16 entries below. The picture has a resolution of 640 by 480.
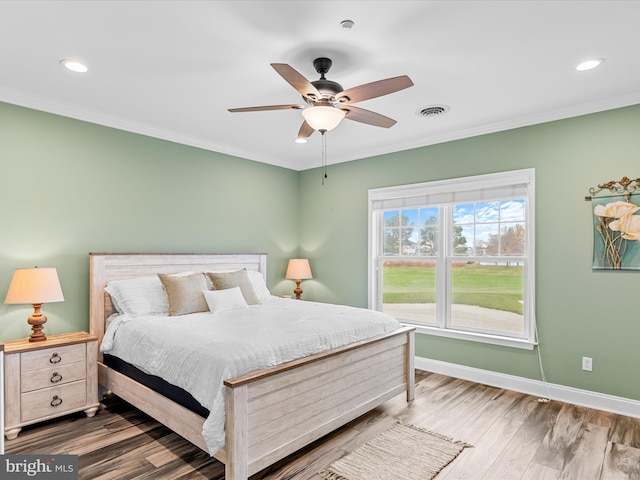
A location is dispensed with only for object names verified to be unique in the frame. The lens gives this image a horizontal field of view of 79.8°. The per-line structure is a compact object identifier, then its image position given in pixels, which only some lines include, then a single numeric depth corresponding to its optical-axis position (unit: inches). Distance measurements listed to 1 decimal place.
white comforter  87.0
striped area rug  92.4
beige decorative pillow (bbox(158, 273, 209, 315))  134.8
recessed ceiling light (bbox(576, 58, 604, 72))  102.3
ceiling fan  90.7
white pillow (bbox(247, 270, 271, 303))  169.2
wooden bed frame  84.5
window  151.6
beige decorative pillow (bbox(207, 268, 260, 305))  151.6
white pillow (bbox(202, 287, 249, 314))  139.1
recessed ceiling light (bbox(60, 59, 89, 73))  104.3
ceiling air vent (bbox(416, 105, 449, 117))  136.1
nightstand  109.9
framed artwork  124.4
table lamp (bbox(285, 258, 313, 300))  204.9
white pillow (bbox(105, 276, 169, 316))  133.5
